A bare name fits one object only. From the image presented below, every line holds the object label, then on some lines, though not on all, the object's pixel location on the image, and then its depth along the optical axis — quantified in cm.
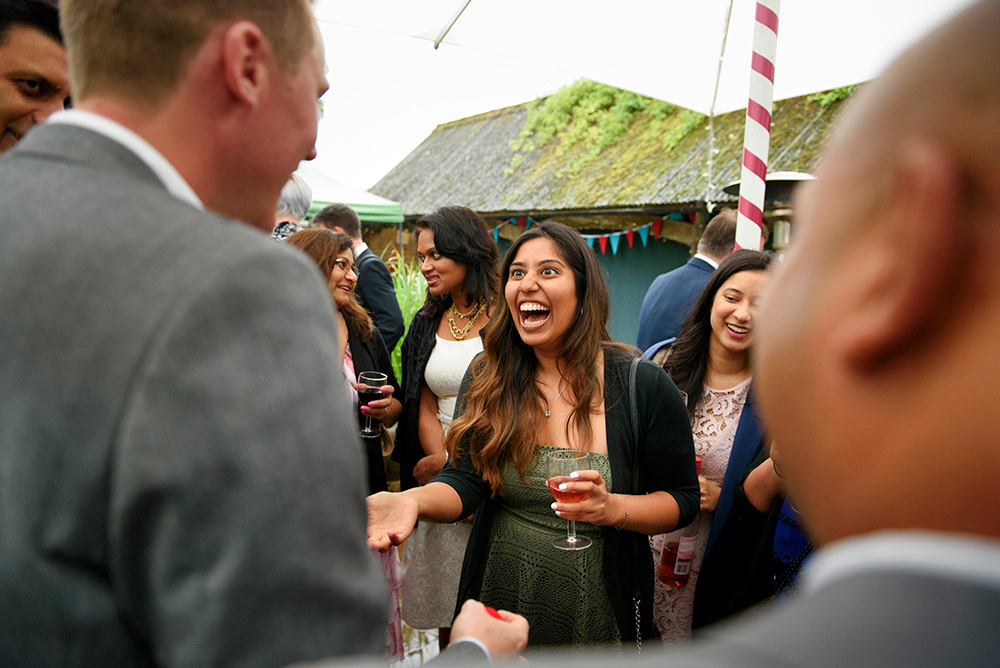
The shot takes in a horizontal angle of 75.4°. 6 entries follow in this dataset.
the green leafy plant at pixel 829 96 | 864
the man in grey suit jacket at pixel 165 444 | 70
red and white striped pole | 370
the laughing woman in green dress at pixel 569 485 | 225
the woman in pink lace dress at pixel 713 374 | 281
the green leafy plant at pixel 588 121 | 1148
